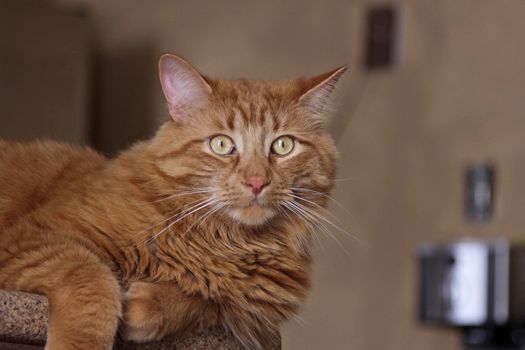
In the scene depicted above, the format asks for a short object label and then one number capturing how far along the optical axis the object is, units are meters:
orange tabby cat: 1.37
